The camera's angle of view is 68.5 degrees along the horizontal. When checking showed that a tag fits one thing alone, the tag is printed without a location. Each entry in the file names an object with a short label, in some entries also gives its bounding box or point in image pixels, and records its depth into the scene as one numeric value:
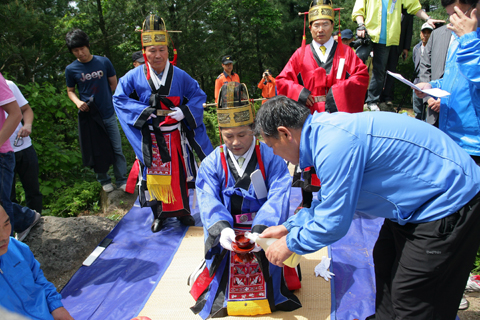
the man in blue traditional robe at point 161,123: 3.41
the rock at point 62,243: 3.16
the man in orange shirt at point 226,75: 7.87
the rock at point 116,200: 4.45
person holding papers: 2.06
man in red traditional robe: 3.21
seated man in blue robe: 2.38
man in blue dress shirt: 1.46
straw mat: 2.46
